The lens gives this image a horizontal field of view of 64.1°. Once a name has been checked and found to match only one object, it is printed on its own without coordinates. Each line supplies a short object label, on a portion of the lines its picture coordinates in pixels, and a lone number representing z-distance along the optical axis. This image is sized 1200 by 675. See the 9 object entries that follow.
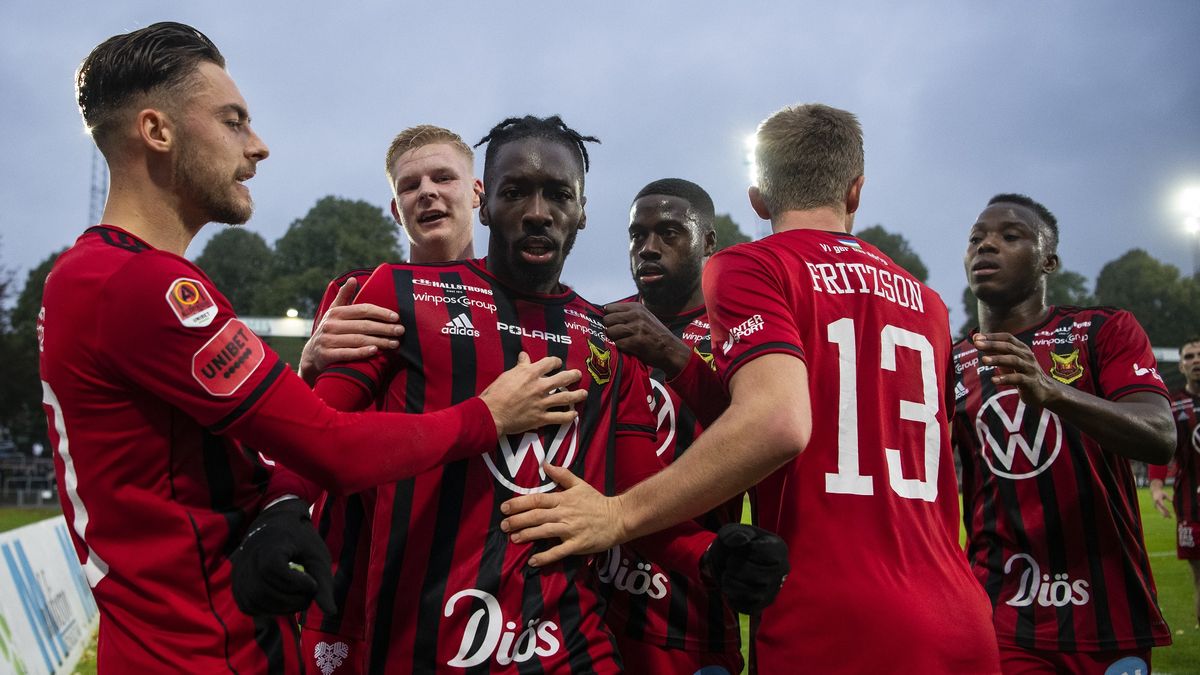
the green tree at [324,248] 51.88
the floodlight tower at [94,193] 44.00
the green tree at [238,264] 59.25
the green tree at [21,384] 40.88
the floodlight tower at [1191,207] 48.62
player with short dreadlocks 2.87
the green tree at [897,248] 61.38
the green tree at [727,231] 58.09
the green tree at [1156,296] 67.69
